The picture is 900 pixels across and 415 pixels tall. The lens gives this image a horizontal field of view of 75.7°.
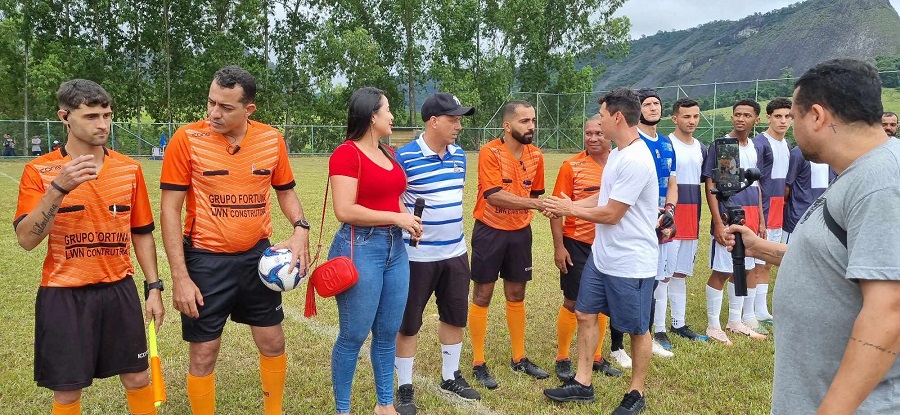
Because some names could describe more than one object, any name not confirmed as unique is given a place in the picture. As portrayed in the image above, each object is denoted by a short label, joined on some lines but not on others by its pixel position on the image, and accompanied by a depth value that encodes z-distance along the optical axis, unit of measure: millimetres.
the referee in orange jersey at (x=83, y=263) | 3037
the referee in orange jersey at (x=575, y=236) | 4902
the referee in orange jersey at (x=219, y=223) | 3324
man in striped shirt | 4215
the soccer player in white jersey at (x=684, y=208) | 5707
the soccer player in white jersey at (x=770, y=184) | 6129
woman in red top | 3477
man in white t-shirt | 3916
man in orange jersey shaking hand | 4711
